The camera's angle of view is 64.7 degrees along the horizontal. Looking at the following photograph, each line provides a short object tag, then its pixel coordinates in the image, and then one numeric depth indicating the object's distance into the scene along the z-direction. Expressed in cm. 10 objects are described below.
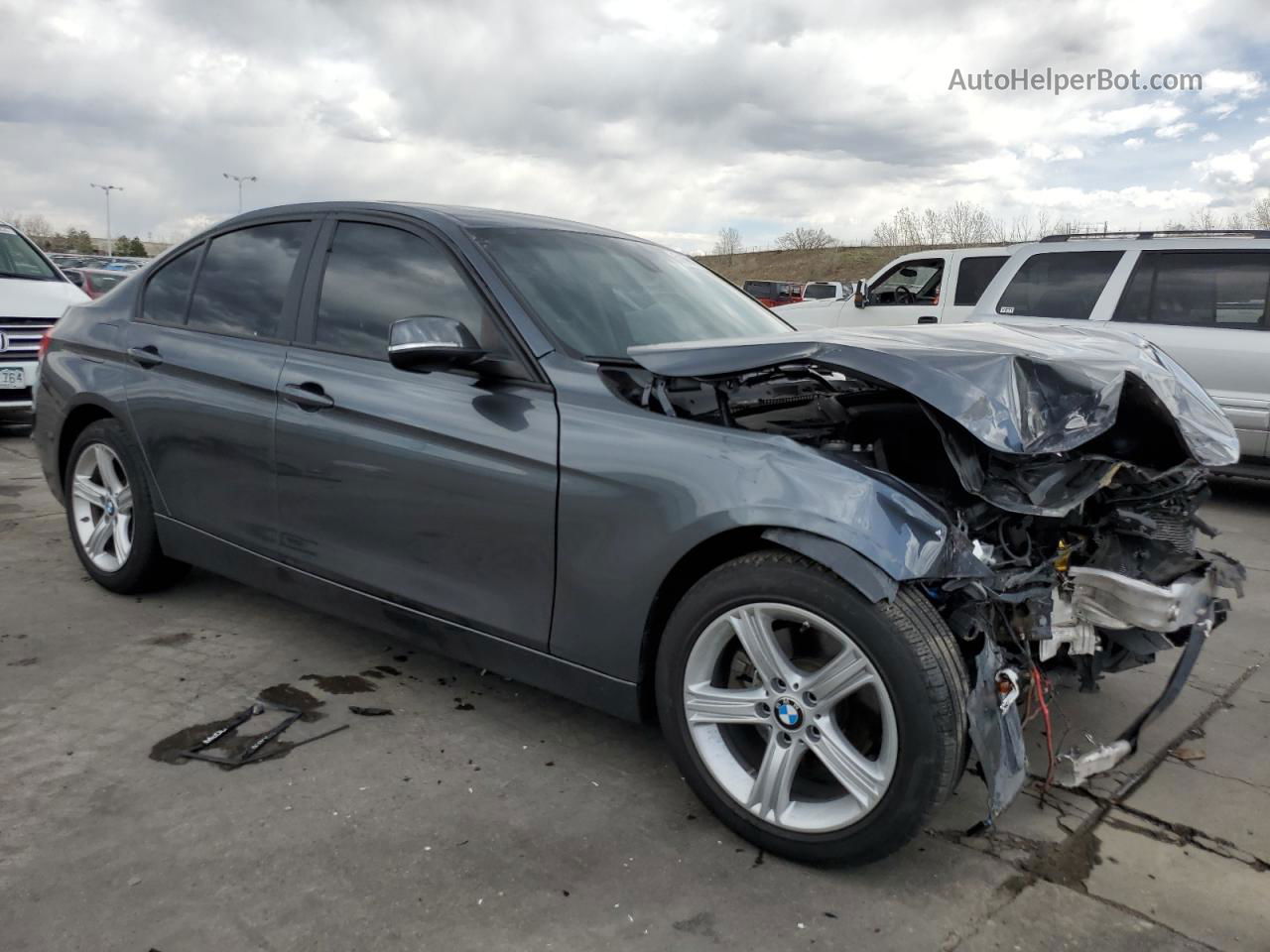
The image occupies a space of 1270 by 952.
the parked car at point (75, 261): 2251
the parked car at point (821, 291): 1542
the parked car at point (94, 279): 1326
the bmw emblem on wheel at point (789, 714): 259
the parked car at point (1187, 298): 734
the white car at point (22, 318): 893
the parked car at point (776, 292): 2850
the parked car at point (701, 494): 246
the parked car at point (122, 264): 2376
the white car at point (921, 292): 982
